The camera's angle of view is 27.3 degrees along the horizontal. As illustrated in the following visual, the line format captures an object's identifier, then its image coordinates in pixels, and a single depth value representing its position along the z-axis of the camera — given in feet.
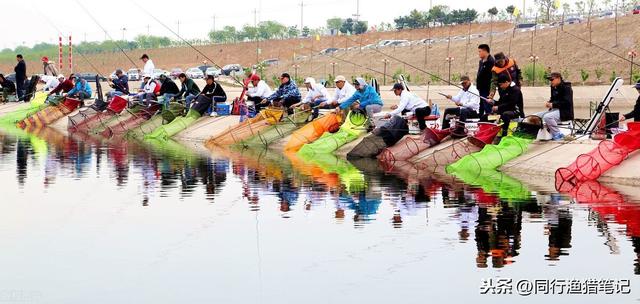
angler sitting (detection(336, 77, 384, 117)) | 89.86
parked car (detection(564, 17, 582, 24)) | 297.53
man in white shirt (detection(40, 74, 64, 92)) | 144.69
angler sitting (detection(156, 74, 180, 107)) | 119.03
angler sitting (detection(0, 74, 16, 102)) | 153.58
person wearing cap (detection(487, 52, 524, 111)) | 76.74
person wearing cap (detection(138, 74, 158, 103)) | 119.03
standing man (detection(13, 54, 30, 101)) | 148.46
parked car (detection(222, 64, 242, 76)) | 331.98
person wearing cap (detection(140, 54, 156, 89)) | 125.08
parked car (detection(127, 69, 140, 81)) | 297.49
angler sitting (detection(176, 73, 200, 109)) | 115.44
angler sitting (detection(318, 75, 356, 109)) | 93.66
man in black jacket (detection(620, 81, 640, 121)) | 71.82
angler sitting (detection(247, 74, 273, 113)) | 106.52
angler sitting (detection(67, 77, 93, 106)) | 136.56
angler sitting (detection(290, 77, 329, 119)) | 98.27
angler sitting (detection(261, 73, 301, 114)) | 101.71
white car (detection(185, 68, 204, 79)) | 311.27
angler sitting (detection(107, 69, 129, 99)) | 128.37
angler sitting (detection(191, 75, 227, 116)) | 111.75
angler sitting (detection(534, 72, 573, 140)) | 73.56
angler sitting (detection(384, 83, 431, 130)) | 84.17
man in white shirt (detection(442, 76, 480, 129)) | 80.38
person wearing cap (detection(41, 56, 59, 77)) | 152.66
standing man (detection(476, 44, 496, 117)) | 79.87
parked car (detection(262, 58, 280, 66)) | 348.67
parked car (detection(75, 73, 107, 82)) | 287.28
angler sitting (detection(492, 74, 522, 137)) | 75.46
